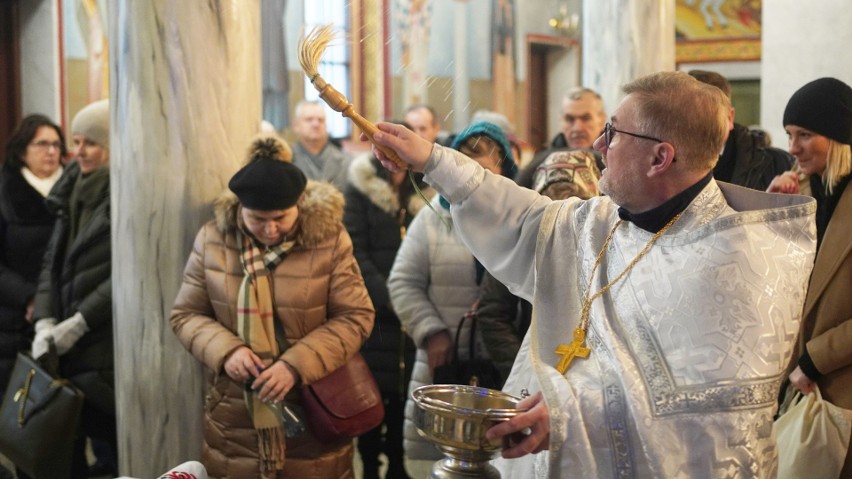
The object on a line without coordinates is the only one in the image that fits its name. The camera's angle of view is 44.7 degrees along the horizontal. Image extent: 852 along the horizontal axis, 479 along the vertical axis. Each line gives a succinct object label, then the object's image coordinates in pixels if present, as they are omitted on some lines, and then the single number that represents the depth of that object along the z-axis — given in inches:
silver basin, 79.0
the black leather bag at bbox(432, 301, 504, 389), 148.8
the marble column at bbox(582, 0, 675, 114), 235.0
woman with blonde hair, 127.5
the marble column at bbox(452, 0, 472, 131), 433.1
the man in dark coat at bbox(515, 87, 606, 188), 184.4
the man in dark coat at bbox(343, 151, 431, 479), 177.9
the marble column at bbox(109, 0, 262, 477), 144.4
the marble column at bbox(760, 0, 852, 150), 329.4
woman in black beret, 133.6
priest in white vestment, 83.7
